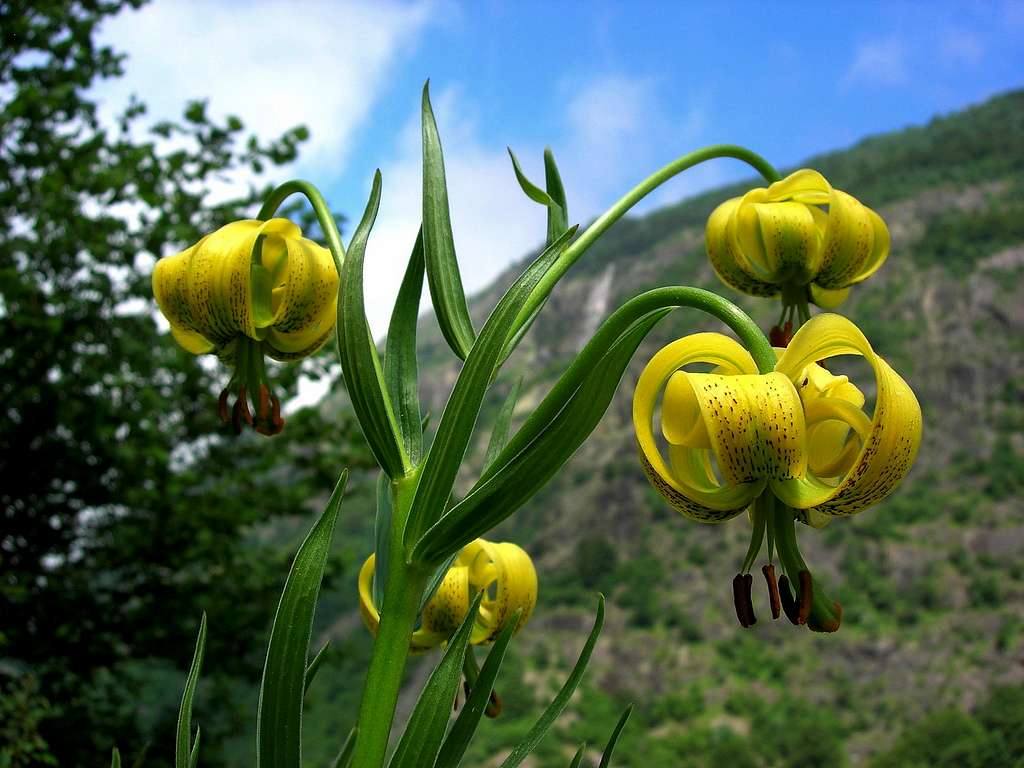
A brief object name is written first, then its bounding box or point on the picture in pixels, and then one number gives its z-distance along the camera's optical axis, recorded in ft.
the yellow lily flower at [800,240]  0.87
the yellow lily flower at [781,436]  0.55
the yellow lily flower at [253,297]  0.76
